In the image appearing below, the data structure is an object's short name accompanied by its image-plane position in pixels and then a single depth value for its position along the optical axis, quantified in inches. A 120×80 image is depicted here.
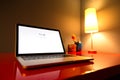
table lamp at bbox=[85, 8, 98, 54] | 51.6
